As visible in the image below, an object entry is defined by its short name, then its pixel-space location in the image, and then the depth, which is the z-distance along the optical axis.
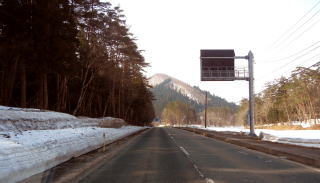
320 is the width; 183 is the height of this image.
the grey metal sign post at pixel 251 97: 34.59
